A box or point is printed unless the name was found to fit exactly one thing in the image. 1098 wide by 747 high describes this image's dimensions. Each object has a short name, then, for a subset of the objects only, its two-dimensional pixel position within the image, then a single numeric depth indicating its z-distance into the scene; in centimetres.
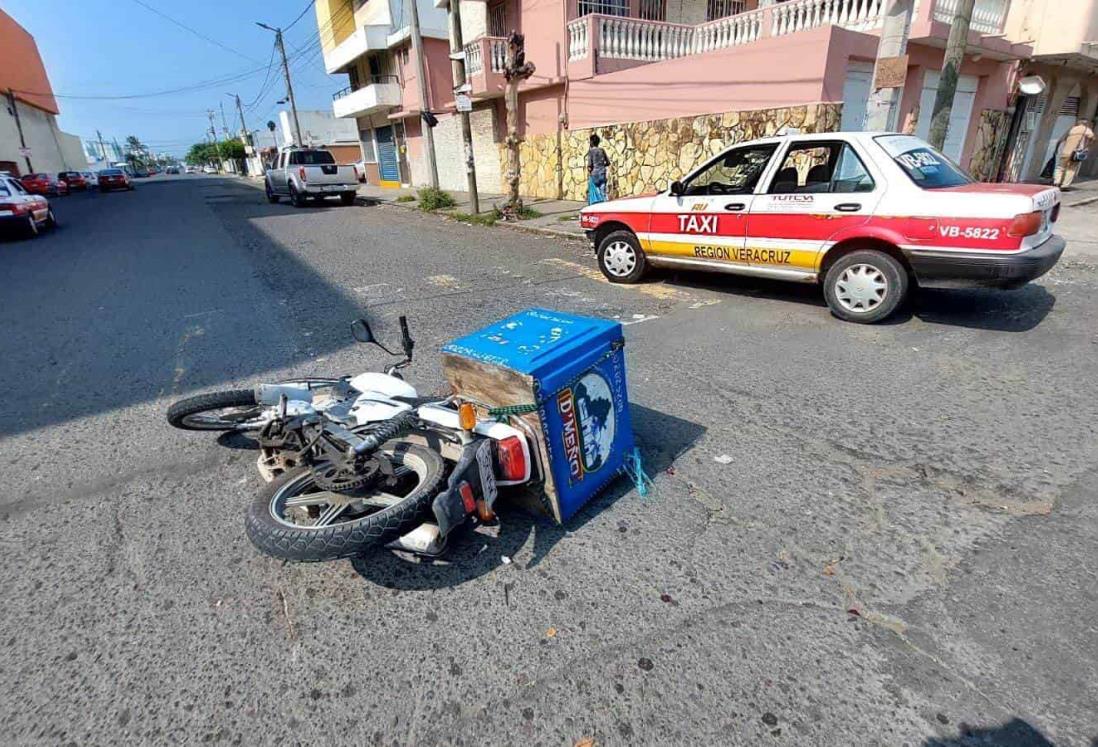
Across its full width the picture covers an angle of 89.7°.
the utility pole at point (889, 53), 705
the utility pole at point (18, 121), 3875
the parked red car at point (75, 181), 4069
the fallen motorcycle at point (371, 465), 206
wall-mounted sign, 700
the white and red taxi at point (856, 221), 454
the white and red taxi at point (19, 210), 1235
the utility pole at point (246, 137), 7000
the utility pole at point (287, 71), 3559
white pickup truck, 1928
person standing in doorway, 1480
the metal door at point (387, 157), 2895
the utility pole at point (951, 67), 725
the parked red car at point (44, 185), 3238
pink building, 1041
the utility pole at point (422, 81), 1633
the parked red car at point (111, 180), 3888
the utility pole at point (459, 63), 1252
